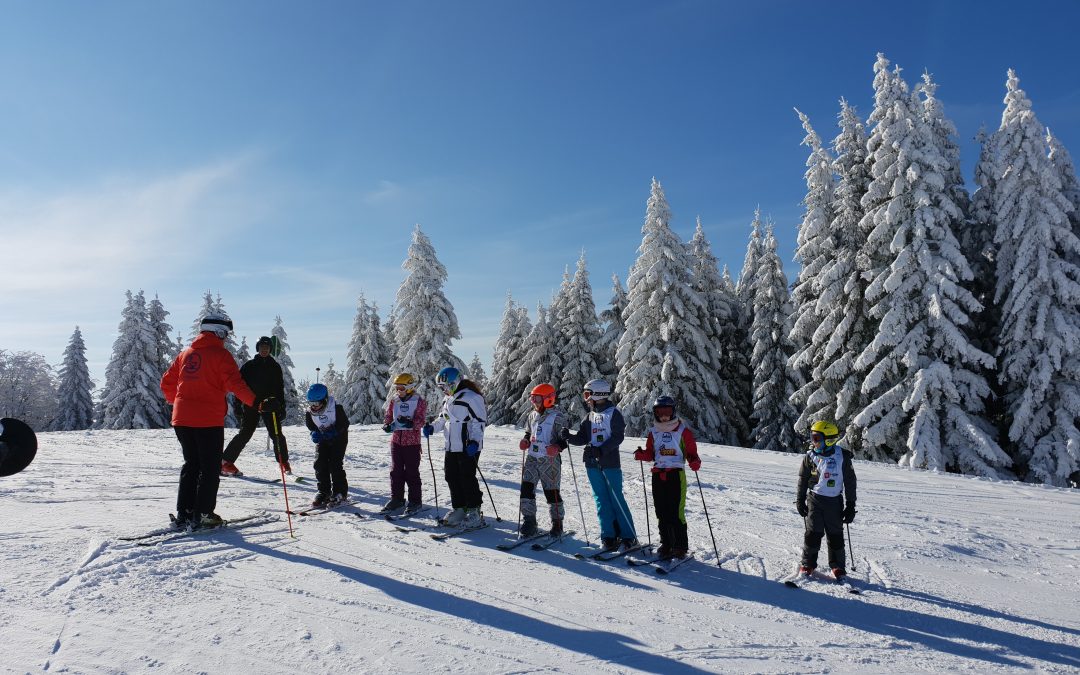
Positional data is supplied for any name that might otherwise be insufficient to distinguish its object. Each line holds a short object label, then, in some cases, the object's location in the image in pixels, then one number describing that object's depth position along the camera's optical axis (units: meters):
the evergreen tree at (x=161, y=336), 39.20
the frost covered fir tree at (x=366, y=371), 39.28
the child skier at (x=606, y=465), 6.66
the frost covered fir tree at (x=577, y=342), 34.84
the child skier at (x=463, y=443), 7.32
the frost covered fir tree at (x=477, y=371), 60.19
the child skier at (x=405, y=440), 7.81
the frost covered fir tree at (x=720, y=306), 32.00
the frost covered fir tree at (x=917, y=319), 18.41
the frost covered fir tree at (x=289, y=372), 40.24
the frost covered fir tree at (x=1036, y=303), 18.53
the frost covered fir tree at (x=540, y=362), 36.62
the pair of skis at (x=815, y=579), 5.83
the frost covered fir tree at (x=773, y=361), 28.73
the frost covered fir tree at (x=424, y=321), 30.64
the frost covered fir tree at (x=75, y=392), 43.56
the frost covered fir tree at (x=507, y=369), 41.12
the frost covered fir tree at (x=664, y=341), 26.41
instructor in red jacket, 6.46
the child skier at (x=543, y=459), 6.98
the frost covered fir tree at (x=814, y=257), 23.60
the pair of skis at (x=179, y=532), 5.96
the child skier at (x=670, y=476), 6.45
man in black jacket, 8.90
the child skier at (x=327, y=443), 8.19
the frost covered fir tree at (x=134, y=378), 35.56
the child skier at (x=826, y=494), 6.10
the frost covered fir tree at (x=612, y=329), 33.62
